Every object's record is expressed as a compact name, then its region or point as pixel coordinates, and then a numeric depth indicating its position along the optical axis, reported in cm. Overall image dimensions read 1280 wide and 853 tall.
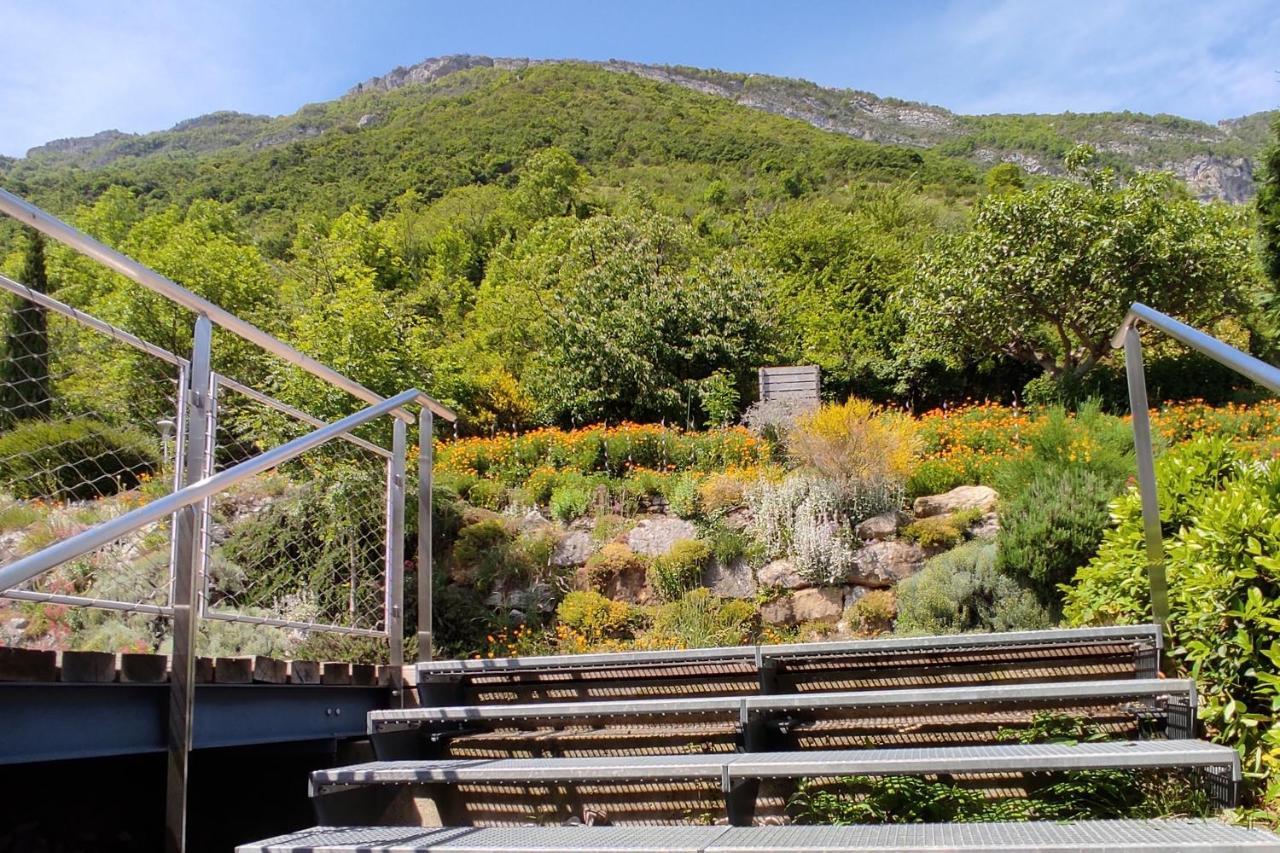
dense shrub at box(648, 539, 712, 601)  682
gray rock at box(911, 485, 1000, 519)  726
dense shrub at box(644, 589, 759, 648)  602
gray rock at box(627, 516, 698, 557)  739
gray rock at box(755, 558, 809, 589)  682
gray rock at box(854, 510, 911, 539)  699
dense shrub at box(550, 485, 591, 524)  811
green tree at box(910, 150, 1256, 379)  1417
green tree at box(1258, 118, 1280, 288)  1152
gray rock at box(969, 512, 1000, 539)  682
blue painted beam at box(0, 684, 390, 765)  216
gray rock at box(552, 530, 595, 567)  738
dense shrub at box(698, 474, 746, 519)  765
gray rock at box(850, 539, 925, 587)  670
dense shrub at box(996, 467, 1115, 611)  527
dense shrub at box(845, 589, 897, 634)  628
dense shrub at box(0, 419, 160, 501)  637
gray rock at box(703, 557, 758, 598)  690
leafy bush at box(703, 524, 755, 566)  701
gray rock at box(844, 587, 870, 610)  666
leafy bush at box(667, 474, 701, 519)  777
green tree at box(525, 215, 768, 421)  1360
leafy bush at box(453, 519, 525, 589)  705
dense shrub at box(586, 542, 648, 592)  702
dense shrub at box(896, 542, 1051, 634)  554
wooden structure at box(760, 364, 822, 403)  1173
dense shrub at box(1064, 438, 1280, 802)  246
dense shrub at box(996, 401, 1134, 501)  572
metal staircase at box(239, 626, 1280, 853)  219
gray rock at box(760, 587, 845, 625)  662
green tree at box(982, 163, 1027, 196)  3388
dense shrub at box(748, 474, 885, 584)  671
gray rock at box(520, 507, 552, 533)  787
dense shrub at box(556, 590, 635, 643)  642
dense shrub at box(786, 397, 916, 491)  736
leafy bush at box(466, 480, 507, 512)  880
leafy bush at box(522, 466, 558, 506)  863
